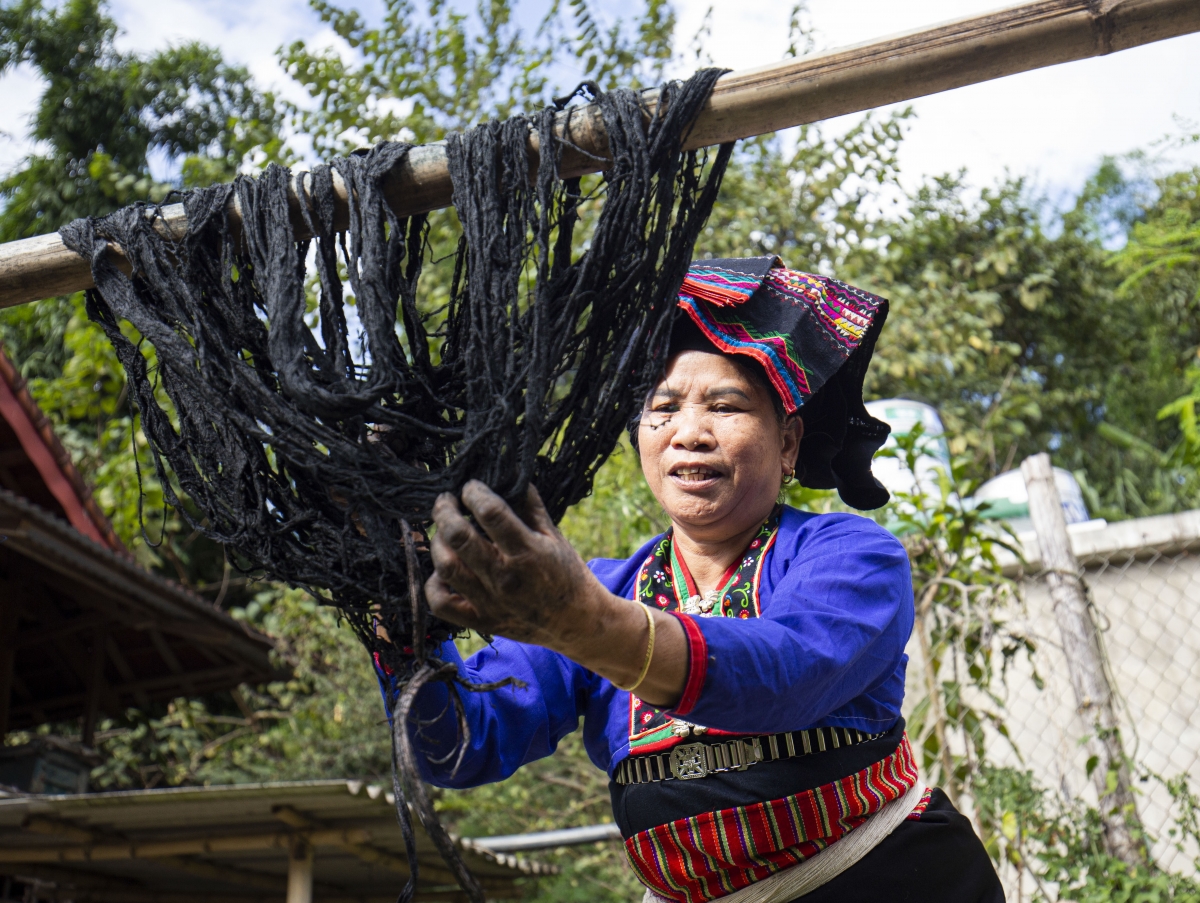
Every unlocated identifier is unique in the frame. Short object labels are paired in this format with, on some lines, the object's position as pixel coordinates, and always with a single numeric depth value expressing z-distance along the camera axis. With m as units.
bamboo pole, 1.41
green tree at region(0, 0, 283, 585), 8.97
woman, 1.53
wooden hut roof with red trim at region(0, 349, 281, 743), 5.09
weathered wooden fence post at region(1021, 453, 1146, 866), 3.39
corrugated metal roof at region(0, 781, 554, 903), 4.35
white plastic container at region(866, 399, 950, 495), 6.79
